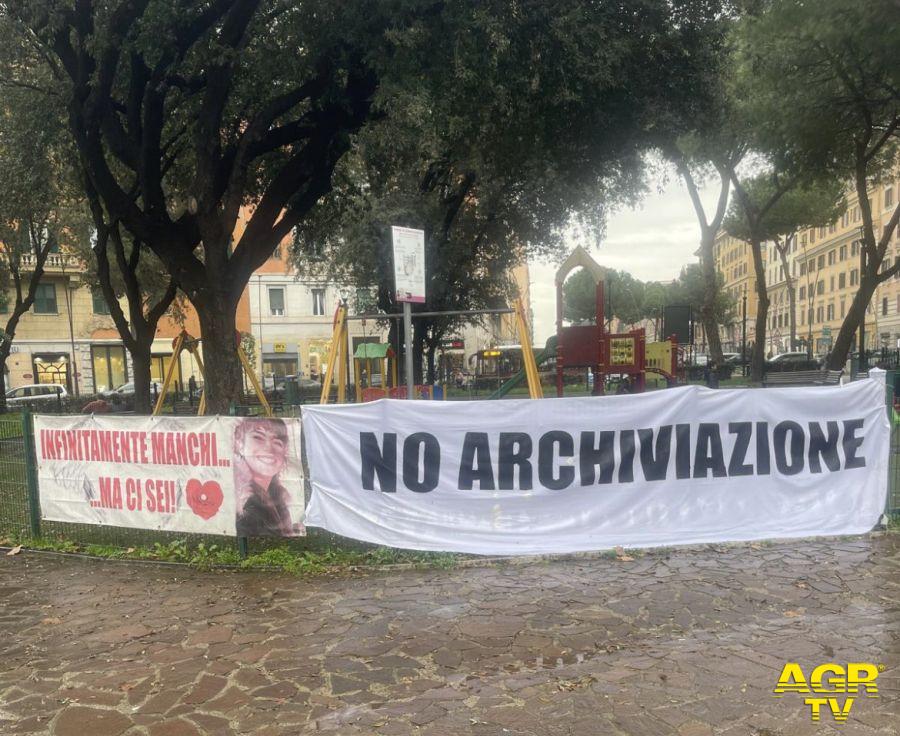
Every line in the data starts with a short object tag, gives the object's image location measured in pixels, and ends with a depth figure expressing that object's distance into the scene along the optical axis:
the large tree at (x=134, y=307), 17.20
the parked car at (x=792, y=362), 33.25
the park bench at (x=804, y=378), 18.16
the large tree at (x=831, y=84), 15.14
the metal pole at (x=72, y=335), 41.75
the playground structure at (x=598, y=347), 17.09
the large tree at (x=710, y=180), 22.88
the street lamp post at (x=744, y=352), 33.81
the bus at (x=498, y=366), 29.62
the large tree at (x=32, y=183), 14.35
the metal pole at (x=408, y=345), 6.70
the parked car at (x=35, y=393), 28.81
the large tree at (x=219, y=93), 10.20
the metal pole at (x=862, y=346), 23.02
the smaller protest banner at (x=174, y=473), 6.32
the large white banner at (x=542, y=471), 6.31
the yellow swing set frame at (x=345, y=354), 10.50
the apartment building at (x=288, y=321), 49.47
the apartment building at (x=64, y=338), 41.47
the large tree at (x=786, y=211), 35.78
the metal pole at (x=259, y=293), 49.26
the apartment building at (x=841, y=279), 60.44
